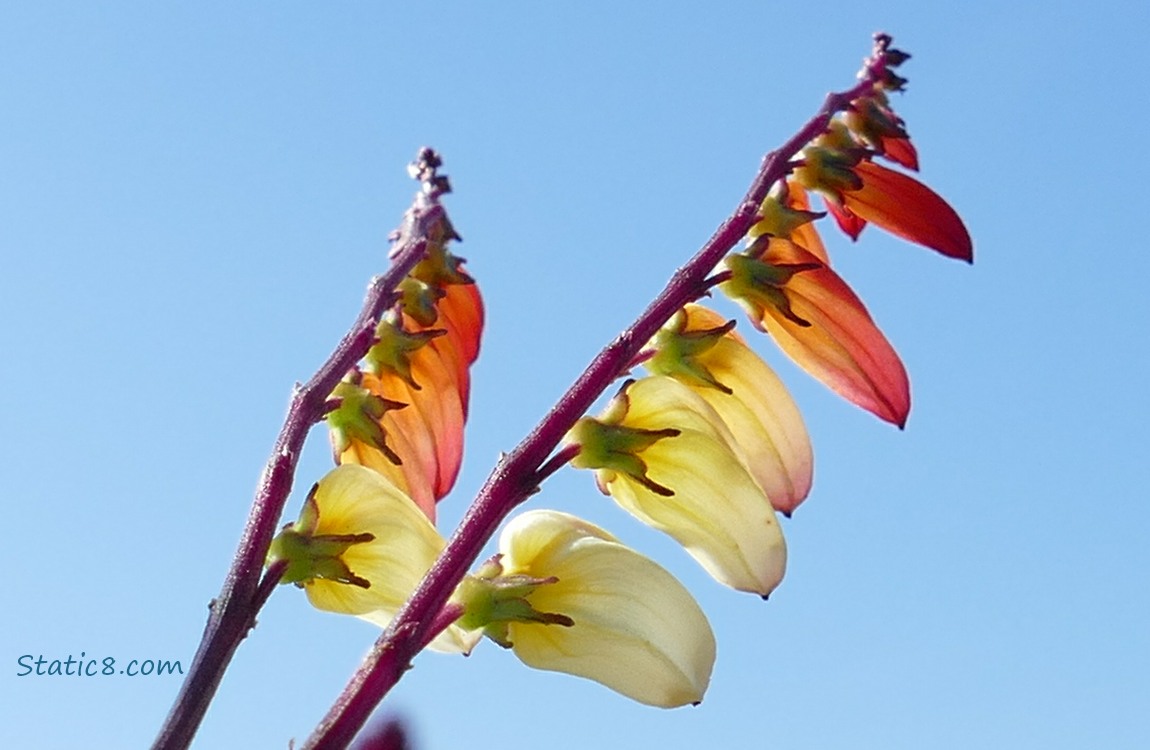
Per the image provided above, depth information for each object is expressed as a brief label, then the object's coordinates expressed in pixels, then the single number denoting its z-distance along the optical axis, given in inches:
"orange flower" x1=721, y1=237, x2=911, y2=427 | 8.7
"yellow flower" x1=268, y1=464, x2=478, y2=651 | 8.0
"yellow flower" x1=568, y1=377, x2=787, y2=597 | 8.2
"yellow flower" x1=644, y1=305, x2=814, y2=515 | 8.6
